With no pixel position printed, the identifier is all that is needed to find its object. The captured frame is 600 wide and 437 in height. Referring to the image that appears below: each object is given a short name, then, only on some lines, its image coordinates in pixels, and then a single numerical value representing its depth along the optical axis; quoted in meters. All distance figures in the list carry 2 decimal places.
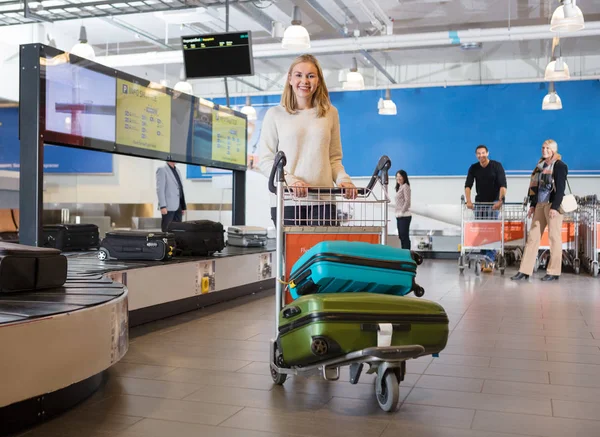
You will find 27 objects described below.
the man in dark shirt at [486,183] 9.93
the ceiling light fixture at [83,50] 9.85
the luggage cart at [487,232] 10.05
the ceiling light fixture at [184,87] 11.95
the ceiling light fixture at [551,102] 13.02
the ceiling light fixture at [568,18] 7.99
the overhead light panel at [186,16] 11.26
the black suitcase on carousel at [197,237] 5.92
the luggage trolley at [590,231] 9.50
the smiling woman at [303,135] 3.39
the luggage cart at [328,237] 2.68
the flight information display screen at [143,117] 5.68
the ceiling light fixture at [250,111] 15.10
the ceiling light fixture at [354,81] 12.23
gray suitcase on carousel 7.54
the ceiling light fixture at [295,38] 8.54
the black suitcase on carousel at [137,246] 5.15
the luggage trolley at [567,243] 10.66
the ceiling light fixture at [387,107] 14.19
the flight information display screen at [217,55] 8.12
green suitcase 2.61
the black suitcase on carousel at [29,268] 3.01
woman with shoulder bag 8.30
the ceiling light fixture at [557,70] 10.86
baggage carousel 2.34
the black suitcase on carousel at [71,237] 6.17
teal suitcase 2.82
